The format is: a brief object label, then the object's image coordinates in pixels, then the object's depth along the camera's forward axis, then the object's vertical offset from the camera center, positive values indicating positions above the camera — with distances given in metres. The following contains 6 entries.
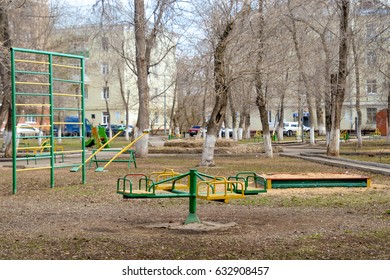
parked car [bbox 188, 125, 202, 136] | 60.24 -0.21
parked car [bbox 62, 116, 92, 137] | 65.81 -0.24
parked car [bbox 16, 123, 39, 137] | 52.03 -0.28
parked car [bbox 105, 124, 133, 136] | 64.10 -0.05
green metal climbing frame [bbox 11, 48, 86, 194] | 14.12 +1.79
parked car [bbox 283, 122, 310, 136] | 67.06 -0.03
